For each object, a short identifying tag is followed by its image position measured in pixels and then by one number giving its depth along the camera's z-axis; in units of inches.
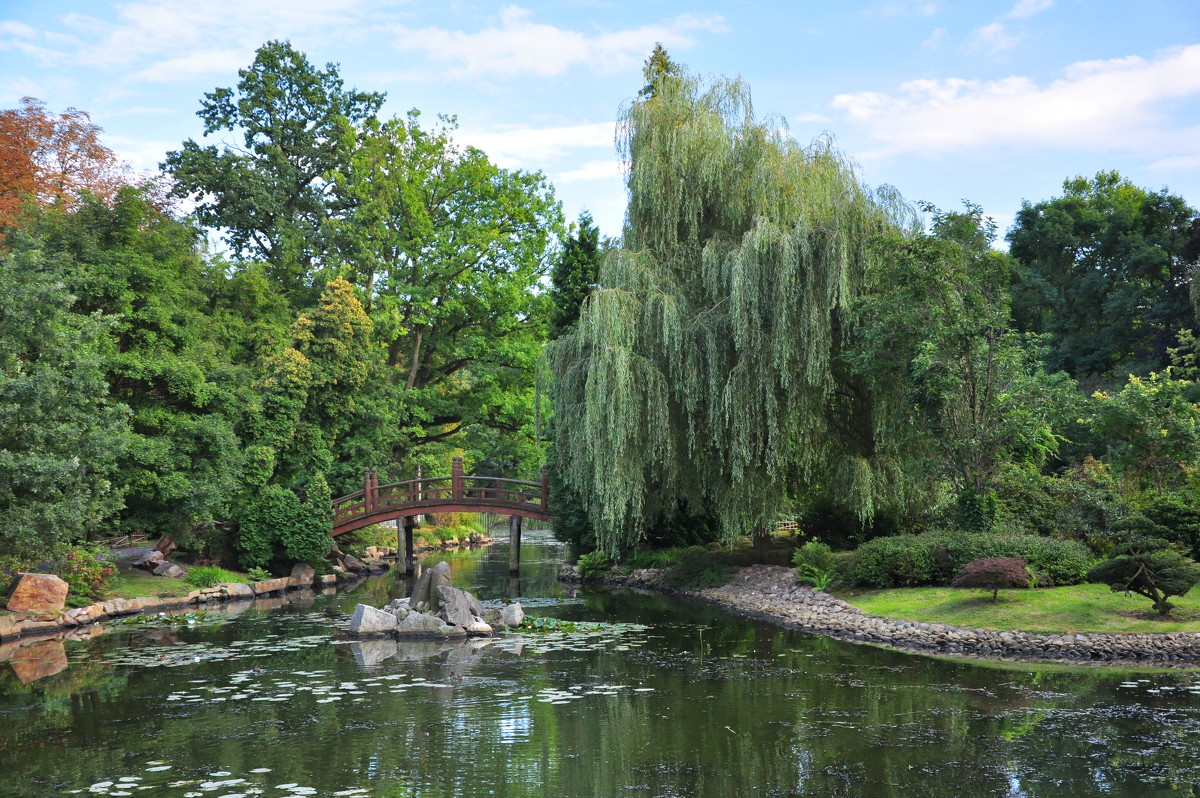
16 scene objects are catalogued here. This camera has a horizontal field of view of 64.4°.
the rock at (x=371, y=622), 668.7
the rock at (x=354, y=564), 1202.0
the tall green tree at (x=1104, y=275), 1380.4
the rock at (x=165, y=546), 970.7
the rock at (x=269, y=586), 962.7
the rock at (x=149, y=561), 928.3
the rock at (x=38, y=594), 711.7
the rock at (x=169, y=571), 922.1
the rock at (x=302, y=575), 1024.2
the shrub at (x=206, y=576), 915.4
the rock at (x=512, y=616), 693.3
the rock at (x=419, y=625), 662.5
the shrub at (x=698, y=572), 882.8
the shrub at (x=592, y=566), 1050.1
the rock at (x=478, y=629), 669.3
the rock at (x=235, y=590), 920.3
